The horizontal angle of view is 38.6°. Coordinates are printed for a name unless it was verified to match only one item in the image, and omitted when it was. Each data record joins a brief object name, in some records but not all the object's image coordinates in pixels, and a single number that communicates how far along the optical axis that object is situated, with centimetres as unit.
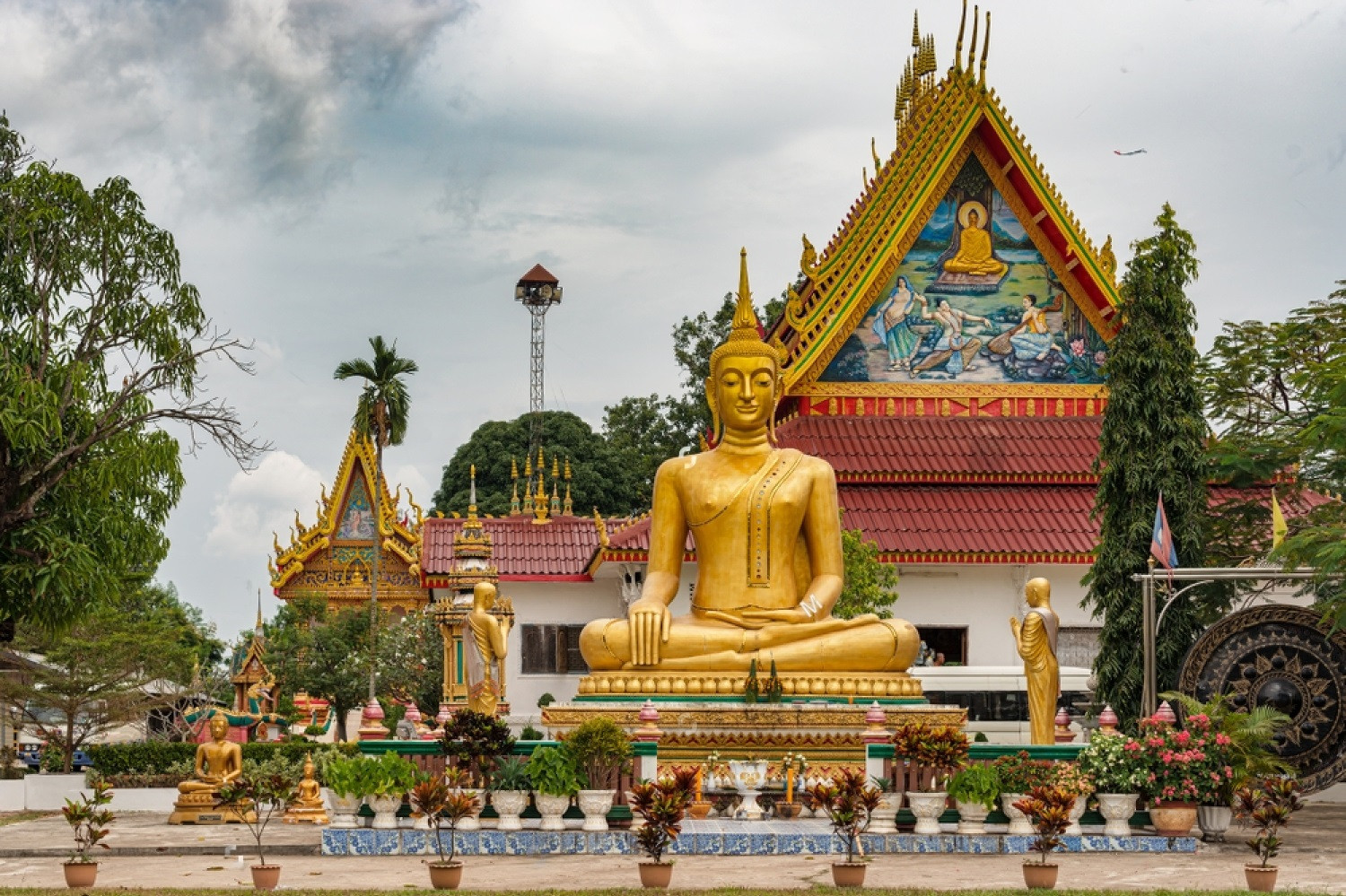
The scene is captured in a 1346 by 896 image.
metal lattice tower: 5453
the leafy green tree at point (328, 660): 3347
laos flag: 1850
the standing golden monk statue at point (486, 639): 2189
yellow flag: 1817
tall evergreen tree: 2038
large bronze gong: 1752
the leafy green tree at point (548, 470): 5281
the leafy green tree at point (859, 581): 2483
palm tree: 3844
